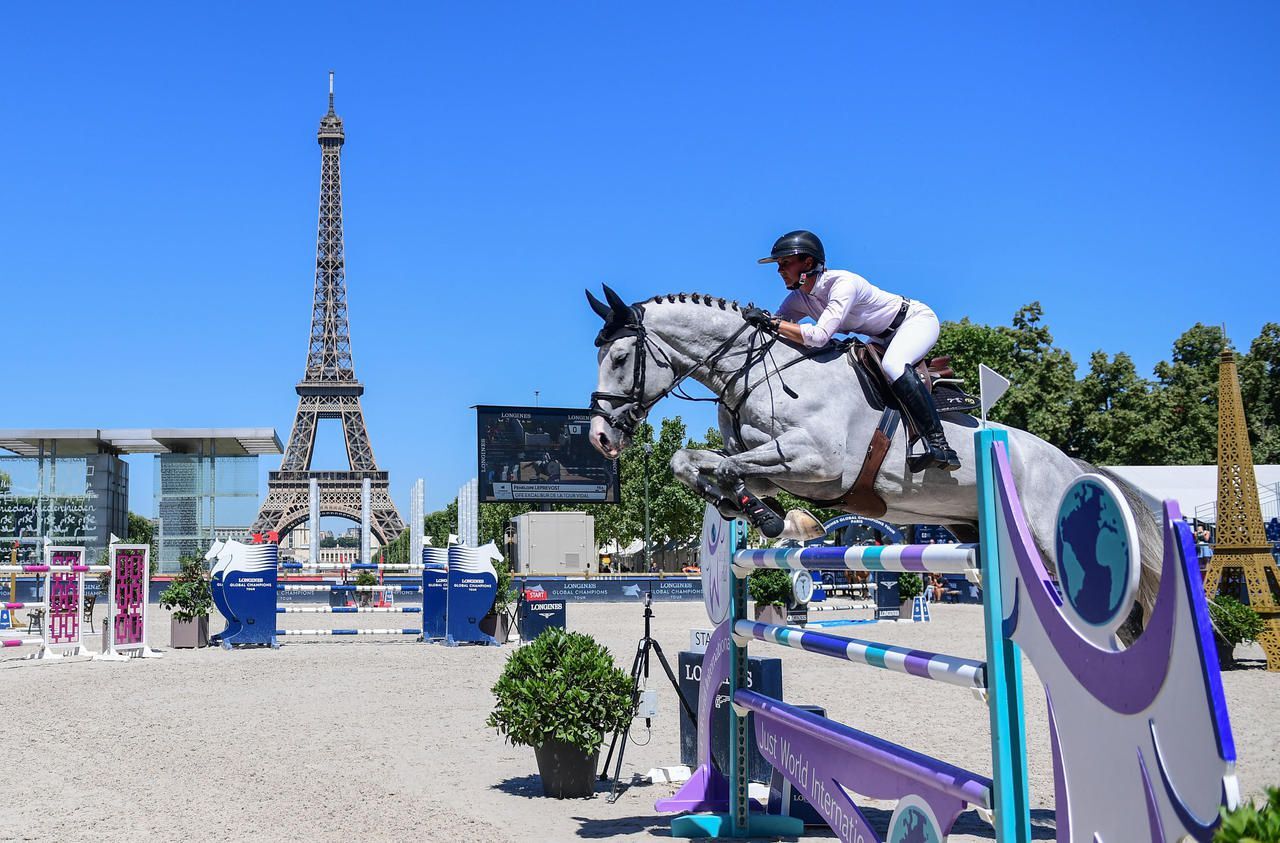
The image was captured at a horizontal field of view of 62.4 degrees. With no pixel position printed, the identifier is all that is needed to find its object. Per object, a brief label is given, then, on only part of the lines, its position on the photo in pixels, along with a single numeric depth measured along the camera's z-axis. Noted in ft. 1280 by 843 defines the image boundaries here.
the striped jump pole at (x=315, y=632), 52.69
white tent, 92.02
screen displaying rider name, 99.50
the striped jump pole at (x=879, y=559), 9.65
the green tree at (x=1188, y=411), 132.26
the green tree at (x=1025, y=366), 130.93
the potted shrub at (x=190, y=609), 53.47
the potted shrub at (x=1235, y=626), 40.32
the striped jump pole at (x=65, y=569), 46.43
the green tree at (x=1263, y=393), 136.96
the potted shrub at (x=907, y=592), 70.10
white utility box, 119.44
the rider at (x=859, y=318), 13.79
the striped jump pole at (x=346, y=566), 57.57
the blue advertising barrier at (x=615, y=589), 104.32
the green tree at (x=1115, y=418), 129.39
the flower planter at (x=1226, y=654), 40.07
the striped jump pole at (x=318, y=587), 65.92
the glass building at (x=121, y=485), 89.81
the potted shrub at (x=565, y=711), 20.07
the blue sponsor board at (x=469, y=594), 54.54
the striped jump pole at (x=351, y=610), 53.22
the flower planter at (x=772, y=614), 61.72
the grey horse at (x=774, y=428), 13.80
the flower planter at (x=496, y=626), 55.67
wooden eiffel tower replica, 40.68
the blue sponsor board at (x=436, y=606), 58.39
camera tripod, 19.85
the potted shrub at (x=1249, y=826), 5.59
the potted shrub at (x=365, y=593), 88.73
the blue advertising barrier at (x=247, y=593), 52.99
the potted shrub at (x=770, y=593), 60.75
